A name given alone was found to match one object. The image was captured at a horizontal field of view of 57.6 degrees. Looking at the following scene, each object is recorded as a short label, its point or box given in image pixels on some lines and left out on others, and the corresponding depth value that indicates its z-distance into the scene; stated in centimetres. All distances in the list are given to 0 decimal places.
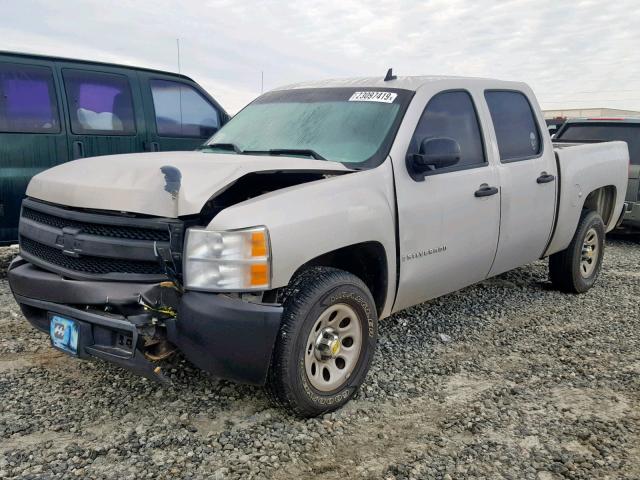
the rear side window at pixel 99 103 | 586
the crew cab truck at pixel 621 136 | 764
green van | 545
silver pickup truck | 269
